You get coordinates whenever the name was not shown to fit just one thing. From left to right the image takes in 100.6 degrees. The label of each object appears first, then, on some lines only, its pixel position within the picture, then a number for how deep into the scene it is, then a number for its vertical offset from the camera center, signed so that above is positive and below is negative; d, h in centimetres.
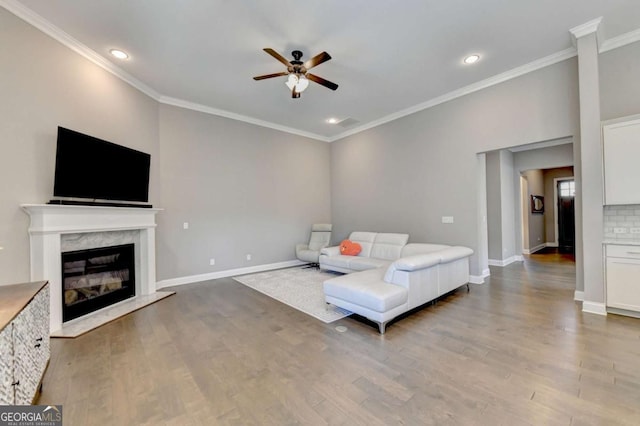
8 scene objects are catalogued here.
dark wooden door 858 -4
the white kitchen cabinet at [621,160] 304 +60
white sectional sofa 290 -85
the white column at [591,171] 323 +52
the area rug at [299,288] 346 -123
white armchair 637 -60
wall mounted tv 306 +65
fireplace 288 -28
